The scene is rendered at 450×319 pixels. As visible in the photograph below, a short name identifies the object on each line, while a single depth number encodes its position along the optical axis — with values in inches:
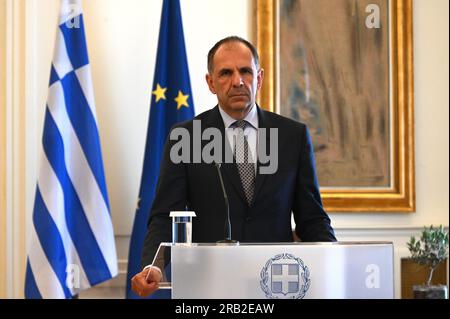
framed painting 370.3
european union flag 342.3
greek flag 331.3
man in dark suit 211.5
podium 157.1
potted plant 339.3
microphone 164.6
